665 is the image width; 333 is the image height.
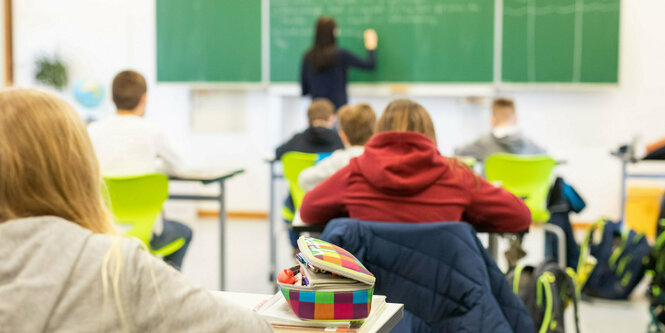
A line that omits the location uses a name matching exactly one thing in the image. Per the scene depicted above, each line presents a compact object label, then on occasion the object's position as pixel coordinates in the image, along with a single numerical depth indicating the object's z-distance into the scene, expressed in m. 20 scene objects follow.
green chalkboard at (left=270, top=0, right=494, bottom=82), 6.16
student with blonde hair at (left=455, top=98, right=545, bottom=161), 4.73
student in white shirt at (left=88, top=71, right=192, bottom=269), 3.43
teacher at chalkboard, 5.86
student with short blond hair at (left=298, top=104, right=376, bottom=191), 3.41
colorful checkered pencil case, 1.33
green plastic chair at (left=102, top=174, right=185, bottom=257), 3.13
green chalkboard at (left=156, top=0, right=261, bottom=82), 6.59
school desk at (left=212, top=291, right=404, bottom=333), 1.36
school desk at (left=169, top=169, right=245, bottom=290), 3.70
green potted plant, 6.95
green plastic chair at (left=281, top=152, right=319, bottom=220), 4.15
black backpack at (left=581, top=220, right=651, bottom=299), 4.10
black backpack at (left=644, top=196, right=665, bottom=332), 3.32
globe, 6.95
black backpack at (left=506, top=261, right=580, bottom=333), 2.75
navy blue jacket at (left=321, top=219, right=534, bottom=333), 2.04
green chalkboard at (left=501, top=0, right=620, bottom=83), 5.99
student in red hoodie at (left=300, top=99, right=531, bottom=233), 2.29
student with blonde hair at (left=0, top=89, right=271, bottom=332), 0.99
